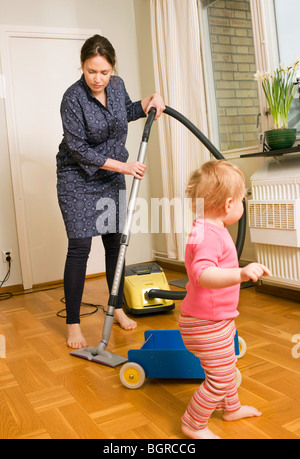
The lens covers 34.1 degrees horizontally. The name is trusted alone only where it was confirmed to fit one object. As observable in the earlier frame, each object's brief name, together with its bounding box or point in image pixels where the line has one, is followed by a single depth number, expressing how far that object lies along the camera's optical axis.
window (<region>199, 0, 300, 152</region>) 2.77
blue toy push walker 1.67
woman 2.09
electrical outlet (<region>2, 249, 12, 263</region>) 3.57
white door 3.52
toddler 1.27
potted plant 2.56
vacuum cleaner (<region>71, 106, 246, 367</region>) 1.96
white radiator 2.46
